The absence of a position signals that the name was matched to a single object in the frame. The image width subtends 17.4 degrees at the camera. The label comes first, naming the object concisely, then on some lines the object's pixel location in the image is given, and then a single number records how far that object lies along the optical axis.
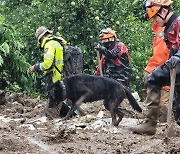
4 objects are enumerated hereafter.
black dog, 10.14
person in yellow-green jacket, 10.41
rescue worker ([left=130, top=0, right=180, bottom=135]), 7.92
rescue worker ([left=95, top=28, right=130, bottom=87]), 12.52
